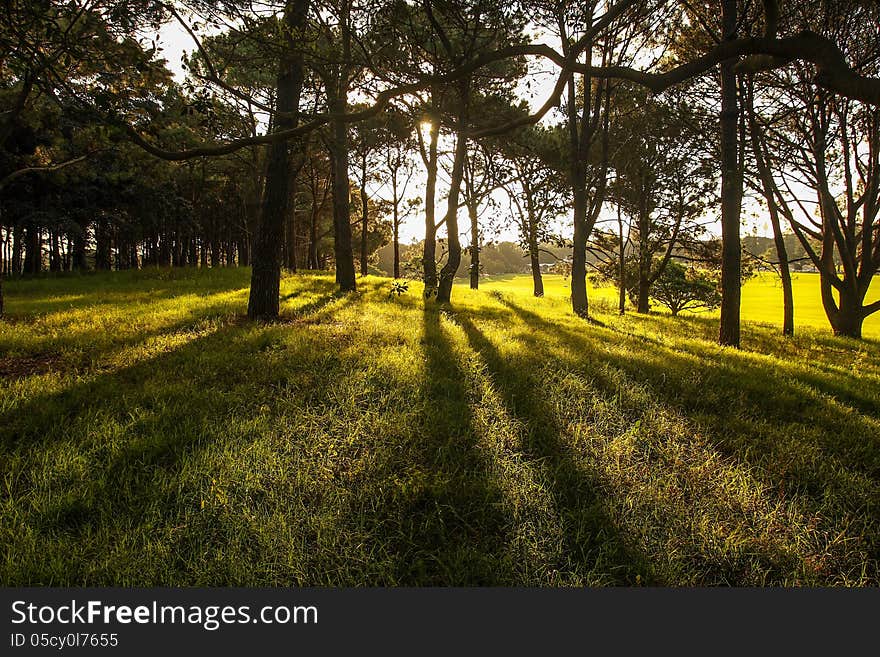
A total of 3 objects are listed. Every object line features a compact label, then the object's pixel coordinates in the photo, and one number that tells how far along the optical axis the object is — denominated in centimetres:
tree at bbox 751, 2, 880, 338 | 1008
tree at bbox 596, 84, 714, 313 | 1109
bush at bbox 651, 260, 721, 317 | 1853
